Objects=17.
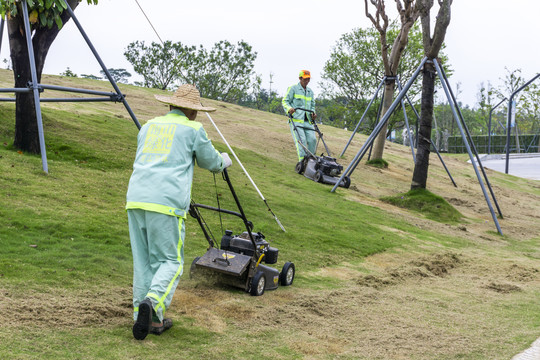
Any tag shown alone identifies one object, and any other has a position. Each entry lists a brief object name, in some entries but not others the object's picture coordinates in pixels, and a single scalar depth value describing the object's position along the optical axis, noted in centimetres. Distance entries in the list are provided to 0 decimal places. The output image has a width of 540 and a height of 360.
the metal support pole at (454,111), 1407
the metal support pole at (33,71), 912
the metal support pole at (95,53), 899
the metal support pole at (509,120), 3162
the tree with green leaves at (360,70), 4800
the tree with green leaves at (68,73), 5031
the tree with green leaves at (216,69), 5759
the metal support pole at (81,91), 895
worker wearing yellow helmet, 1636
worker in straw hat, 489
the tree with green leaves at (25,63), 1072
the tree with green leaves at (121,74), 8098
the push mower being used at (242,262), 627
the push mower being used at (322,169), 1617
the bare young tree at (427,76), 1544
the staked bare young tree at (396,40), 2033
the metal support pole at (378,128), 1500
